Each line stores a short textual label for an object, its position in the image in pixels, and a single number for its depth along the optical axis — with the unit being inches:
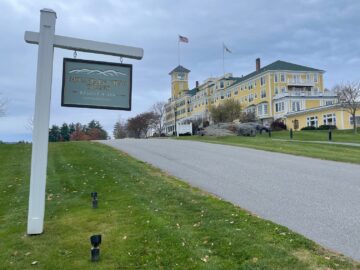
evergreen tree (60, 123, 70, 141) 3833.7
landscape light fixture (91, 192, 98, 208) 303.1
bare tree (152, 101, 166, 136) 3826.3
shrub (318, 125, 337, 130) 1959.5
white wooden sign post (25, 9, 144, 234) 247.3
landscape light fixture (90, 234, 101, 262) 190.9
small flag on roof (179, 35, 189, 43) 3001.0
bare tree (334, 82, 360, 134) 1797.6
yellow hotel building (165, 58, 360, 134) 2145.7
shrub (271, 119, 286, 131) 2196.6
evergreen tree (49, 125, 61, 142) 3786.7
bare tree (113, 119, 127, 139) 4234.7
